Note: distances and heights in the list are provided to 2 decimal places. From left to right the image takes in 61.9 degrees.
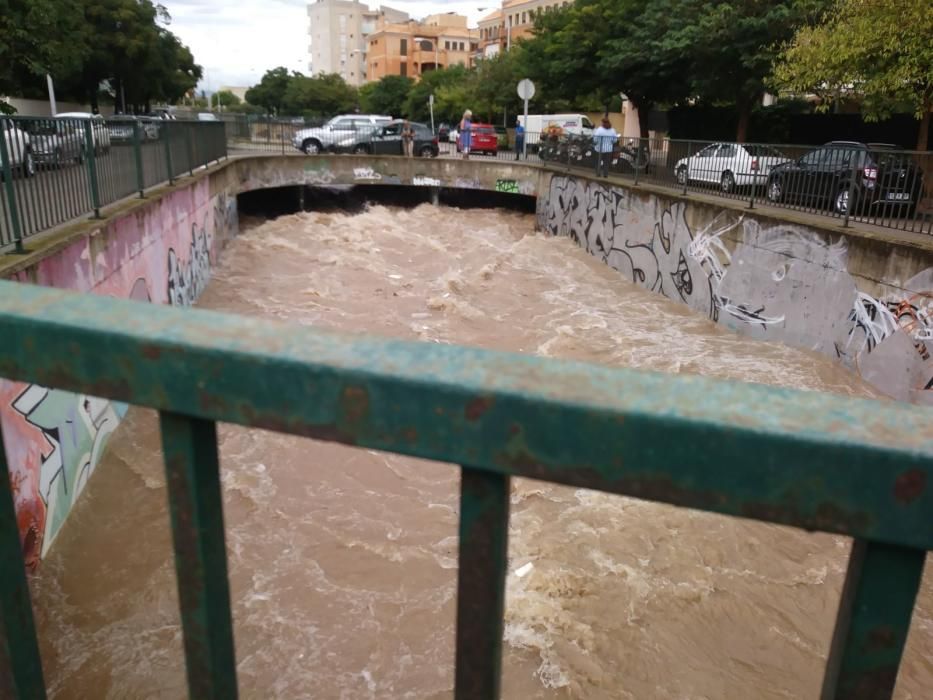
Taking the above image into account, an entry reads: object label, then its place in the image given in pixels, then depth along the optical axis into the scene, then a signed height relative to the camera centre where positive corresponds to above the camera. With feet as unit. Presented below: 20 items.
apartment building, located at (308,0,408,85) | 454.40 +41.47
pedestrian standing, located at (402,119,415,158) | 91.35 -3.64
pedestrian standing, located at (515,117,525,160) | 86.81 -3.51
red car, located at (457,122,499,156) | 113.29 -4.57
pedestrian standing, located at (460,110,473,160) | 94.25 -2.72
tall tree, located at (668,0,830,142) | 66.03 +6.61
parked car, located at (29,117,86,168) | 21.79 -1.28
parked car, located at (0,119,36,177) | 19.09 -1.31
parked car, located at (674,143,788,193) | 38.60 -2.53
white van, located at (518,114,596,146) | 110.93 -1.60
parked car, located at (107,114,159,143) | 29.99 -1.25
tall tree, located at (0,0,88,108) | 55.42 +4.36
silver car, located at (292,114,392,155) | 93.25 -3.67
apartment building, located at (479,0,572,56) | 278.83 +31.85
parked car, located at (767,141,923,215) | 30.58 -2.46
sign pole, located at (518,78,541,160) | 74.49 +1.97
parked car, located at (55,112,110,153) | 26.96 -1.24
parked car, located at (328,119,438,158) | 90.99 -4.01
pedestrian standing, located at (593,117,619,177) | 59.47 -2.54
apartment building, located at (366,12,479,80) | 354.74 +26.62
